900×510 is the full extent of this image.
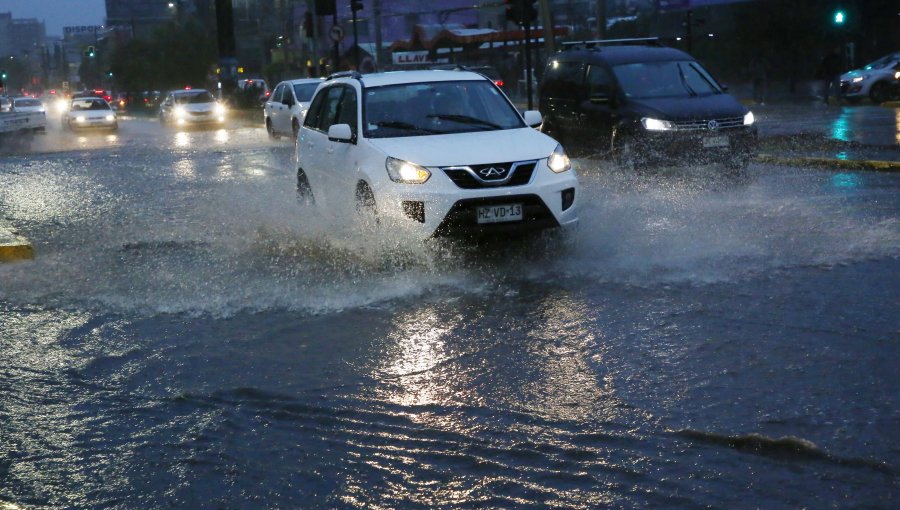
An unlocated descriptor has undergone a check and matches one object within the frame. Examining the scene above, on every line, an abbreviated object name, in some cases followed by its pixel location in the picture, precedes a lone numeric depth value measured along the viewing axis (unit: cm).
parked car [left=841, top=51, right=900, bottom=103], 3133
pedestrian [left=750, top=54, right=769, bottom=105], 3569
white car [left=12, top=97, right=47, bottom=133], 4386
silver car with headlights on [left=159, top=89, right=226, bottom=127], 3994
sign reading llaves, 5750
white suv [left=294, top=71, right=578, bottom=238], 871
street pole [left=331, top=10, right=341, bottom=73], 3261
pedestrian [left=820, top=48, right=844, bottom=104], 3262
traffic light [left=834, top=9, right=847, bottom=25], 3603
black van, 1423
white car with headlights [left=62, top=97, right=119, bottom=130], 4225
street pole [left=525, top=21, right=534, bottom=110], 2097
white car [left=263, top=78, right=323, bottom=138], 2623
